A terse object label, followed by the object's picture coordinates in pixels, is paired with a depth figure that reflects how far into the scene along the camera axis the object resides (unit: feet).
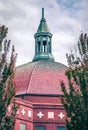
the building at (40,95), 149.79
